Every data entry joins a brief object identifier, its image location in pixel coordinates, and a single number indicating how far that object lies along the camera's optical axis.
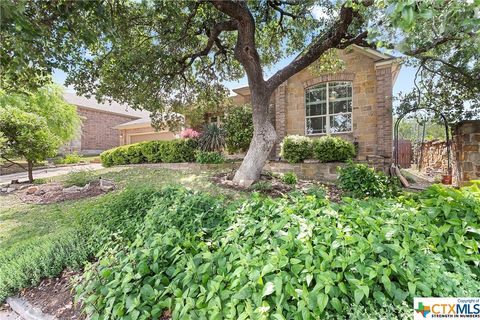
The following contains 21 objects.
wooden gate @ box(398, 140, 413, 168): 14.14
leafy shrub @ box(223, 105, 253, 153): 10.88
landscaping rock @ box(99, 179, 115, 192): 7.13
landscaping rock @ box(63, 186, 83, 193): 7.20
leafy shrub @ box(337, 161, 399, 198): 4.99
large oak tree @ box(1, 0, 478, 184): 4.22
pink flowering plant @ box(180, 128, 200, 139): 11.26
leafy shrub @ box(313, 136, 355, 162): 8.59
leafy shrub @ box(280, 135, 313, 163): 9.09
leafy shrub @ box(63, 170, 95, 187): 7.97
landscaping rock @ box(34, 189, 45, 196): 7.32
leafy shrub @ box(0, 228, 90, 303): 2.64
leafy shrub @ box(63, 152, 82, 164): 17.62
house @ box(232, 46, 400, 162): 9.30
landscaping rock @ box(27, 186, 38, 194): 7.55
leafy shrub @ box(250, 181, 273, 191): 5.64
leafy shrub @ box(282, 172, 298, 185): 6.68
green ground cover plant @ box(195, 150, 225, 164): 9.69
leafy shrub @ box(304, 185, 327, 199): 3.65
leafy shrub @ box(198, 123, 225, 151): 10.73
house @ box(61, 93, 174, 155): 20.95
